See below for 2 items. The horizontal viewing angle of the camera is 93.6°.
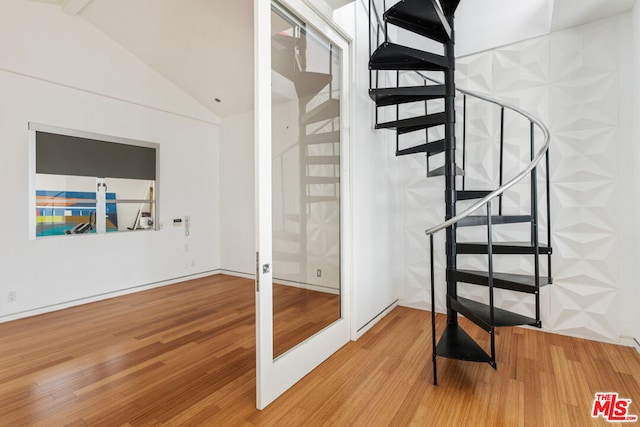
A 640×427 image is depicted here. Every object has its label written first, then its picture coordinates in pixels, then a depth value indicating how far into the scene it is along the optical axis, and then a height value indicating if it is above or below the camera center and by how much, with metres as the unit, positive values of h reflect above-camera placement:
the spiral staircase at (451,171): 2.17 +0.37
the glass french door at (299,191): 1.92 +0.17
